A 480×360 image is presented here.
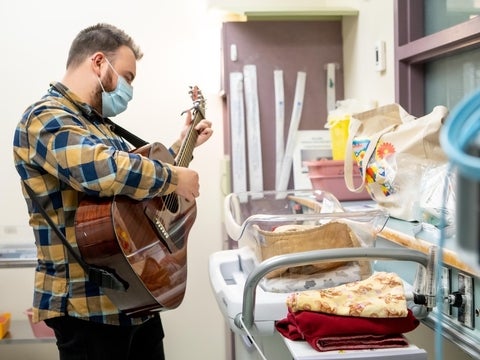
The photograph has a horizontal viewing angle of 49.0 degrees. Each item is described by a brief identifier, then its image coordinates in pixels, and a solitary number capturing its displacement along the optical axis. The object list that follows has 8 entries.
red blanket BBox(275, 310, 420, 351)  0.93
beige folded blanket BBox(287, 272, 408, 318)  0.96
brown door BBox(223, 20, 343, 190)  2.48
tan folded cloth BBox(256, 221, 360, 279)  1.25
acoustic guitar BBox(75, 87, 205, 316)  1.34
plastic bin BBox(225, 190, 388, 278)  1.25
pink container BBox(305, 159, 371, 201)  1.98
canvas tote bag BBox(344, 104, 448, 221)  1.37
